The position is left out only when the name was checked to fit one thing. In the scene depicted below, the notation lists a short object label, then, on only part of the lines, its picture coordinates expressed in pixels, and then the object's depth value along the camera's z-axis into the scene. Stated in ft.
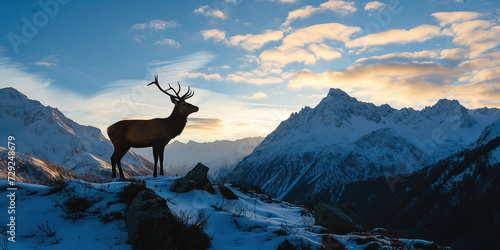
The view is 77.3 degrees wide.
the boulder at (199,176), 50.21
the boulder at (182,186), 47.09
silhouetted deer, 52.70
